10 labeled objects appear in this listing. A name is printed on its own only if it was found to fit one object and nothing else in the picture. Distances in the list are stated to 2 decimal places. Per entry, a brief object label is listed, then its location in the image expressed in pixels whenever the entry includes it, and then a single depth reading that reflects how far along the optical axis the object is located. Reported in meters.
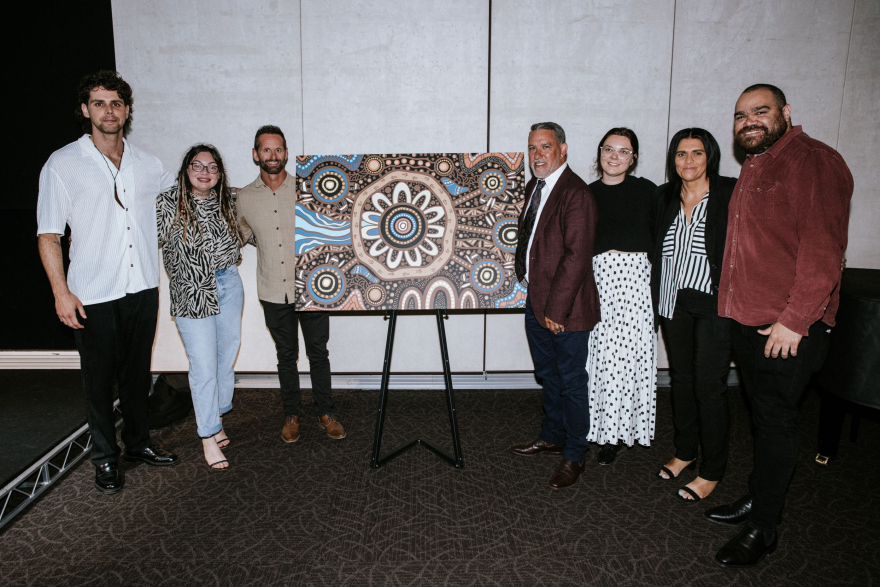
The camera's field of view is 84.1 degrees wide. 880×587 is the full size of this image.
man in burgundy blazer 2.26
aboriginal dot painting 2.46
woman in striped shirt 2.13
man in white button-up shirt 2.32
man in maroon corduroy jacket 1.71
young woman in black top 2.43
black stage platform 2.61
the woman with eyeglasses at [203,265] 2.45
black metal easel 2.54
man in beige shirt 2.76
